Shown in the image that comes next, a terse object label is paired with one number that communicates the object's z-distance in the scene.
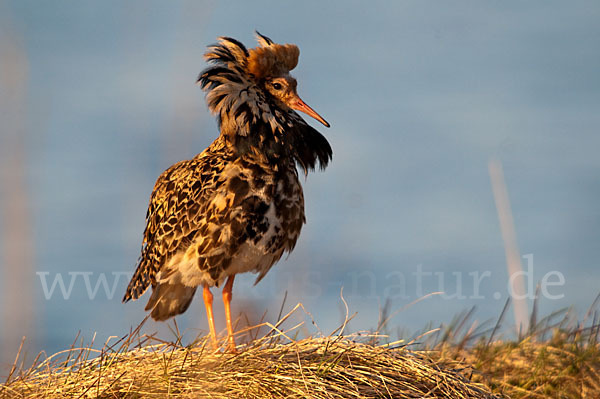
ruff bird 12.34
